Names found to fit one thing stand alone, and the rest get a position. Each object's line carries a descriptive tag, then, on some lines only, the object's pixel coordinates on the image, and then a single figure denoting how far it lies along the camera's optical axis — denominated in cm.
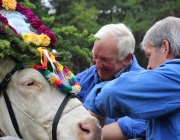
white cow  291
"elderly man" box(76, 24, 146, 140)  458
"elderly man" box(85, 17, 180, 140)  270
